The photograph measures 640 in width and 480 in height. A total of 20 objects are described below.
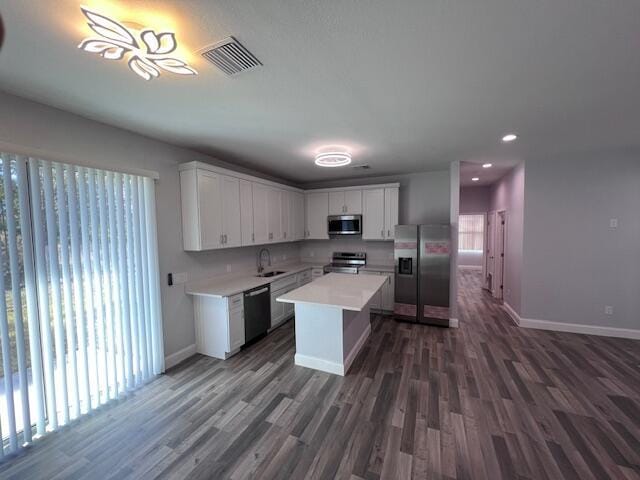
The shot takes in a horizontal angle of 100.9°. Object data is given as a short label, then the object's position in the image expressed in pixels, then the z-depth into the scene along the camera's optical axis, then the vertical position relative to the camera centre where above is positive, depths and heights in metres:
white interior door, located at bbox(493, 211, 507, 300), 5.55 -0.55
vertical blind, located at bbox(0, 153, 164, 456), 1.99 -0.51
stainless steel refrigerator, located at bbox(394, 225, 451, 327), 4.30 -0.77
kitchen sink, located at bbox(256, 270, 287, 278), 4.48 -0.77
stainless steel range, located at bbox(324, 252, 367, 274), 5.18 -0.69
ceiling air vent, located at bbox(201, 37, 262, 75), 1.52 +1.06
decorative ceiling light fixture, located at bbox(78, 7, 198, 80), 1.32 +1.02
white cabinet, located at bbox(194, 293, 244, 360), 3.27 -1.20
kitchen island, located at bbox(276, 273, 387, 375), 2.90 -1.14
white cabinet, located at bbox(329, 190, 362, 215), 5.18 +0.53
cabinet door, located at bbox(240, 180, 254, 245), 3.95 +0.26
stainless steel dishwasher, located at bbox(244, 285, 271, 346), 3.56 -1.17
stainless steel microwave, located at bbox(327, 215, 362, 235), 5.14 +0.08
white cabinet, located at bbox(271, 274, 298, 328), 4.13 -1.16
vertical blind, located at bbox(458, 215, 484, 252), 9.13 -0.22
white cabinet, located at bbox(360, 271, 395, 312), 4.80 -1.26
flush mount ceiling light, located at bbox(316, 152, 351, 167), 3.34 +0.91
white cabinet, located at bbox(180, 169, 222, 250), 3.24 +0.28
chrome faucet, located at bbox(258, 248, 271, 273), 4.69 -0.54
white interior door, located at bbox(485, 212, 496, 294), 6.34 -0.68
